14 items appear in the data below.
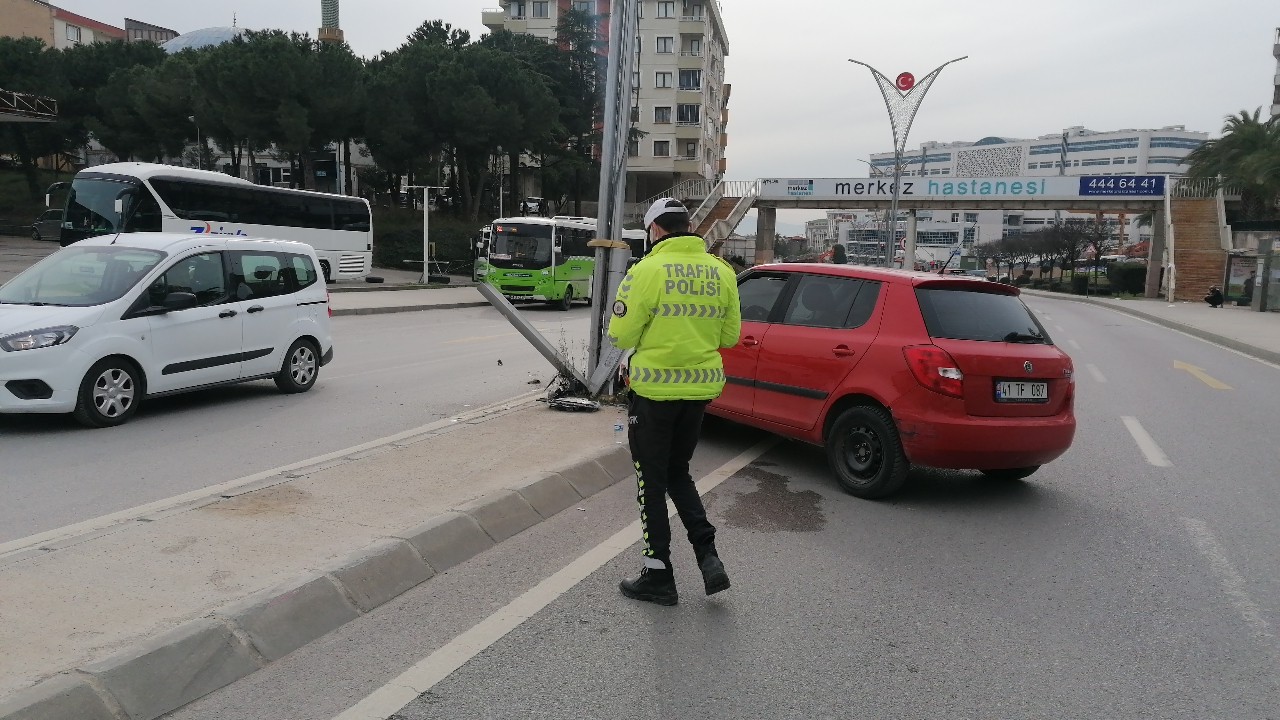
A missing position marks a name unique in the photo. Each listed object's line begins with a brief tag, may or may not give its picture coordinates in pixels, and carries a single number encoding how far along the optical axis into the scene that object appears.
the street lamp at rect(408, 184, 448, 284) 31.71
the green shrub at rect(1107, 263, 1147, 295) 58.00
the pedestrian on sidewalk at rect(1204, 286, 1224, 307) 39.44
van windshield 8.30
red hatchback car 6.25
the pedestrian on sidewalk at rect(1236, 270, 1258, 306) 41.12
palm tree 47.06
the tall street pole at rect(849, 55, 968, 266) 28.27
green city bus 28.77
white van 7.71
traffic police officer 4.35
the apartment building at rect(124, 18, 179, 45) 104.62
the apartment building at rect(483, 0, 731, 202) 73.31
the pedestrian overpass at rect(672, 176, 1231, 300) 50.03
